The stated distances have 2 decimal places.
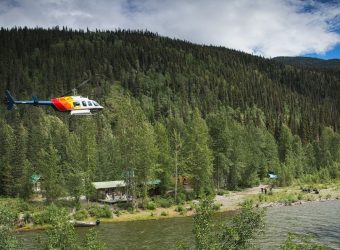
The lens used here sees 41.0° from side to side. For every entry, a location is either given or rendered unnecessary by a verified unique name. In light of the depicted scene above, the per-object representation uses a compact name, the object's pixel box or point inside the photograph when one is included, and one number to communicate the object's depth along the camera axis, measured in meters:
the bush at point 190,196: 88.60
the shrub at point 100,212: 74.44
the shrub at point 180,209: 78.34
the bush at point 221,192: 96.94
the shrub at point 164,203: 82.75
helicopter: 44.41
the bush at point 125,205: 80.84
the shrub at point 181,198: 85.12
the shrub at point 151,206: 80.88
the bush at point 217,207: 77.56
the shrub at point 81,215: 71.38
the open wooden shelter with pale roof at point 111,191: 89.94
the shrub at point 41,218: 68.71
